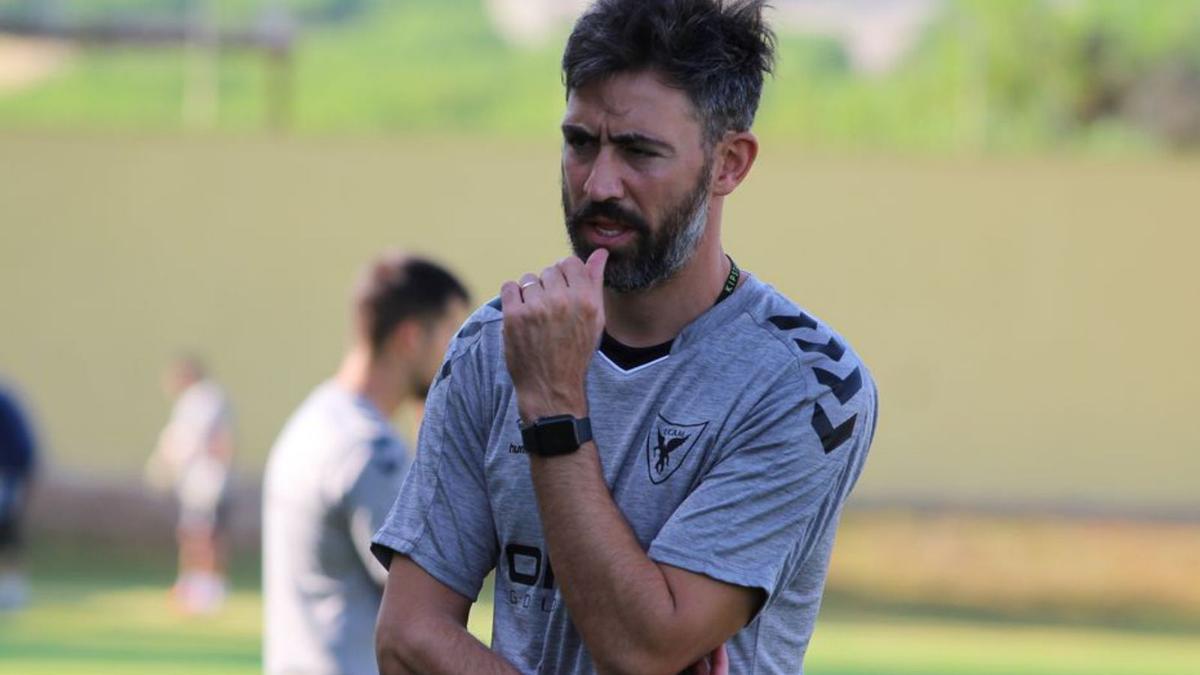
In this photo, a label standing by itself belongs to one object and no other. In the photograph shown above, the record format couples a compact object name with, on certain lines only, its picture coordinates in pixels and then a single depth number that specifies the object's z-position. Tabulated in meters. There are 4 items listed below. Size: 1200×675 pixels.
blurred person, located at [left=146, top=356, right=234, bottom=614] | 39.69
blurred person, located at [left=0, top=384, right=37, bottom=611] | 25.77
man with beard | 6.52
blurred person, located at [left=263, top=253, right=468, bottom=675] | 11.30
